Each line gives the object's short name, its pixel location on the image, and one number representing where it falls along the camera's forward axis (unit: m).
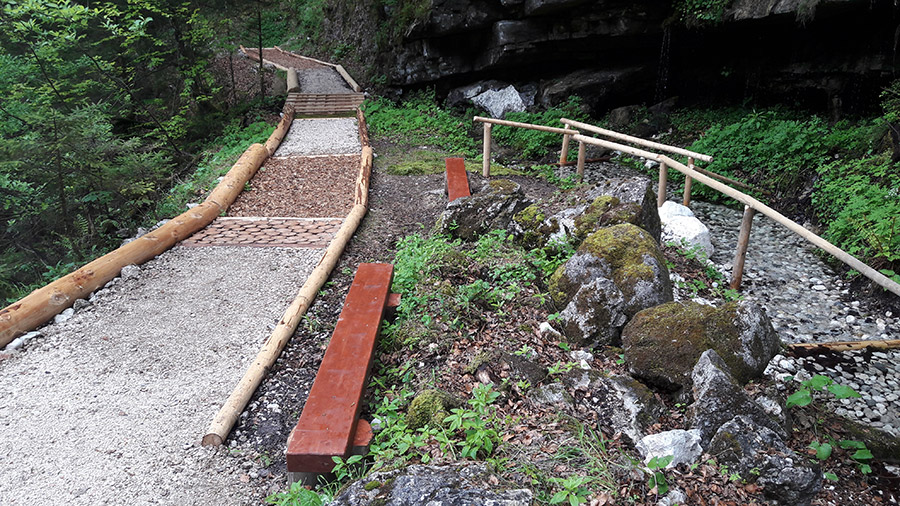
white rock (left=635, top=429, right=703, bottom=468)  2.85
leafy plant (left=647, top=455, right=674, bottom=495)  2.58
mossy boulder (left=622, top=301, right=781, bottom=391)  3.57
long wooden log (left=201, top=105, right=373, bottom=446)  3.76
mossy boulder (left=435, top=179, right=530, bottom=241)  6.57
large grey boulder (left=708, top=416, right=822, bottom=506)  2.65
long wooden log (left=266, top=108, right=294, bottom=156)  11.84
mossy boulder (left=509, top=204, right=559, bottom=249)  5.89
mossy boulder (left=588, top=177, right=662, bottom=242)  5.54
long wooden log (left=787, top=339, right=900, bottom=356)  5.01
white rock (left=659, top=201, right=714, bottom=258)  7.14
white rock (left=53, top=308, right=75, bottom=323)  5.11
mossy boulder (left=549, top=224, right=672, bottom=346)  4.21
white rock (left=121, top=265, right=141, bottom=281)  5.97
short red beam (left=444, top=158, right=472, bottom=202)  7.84
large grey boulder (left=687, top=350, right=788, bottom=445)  2.97
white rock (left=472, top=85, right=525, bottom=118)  14.39
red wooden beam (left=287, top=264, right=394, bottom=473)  3.08
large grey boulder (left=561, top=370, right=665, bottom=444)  3.20
